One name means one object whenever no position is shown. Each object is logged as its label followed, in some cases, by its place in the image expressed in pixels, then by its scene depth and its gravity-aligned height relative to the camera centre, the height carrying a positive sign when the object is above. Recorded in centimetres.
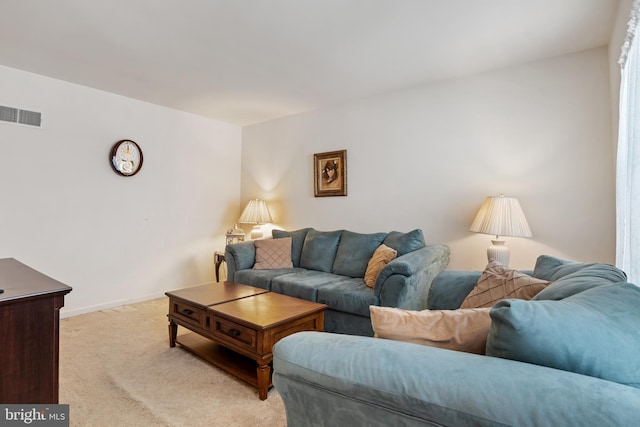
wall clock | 368 +62
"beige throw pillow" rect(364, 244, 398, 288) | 284 -44
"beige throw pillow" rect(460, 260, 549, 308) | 133 -32
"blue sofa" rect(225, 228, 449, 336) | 247 -57
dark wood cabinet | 120 -52
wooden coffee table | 196 -75
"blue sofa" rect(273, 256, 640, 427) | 59 -34
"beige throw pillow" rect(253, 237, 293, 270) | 355 -48
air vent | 301 +89
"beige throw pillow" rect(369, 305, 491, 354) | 90 -33
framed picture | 391 +49
